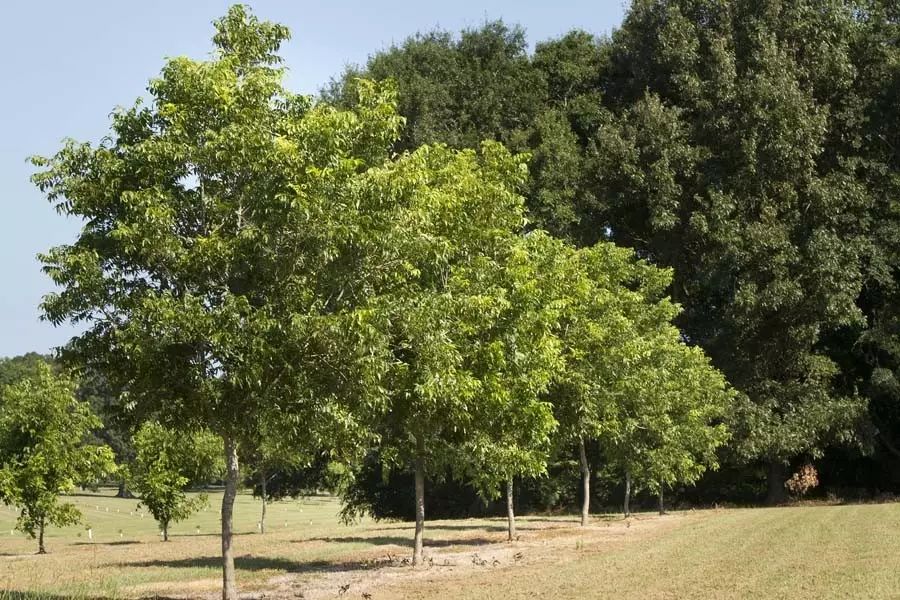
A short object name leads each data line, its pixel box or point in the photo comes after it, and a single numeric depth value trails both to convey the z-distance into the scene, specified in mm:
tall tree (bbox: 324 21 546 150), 51031
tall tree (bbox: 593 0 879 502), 43281
